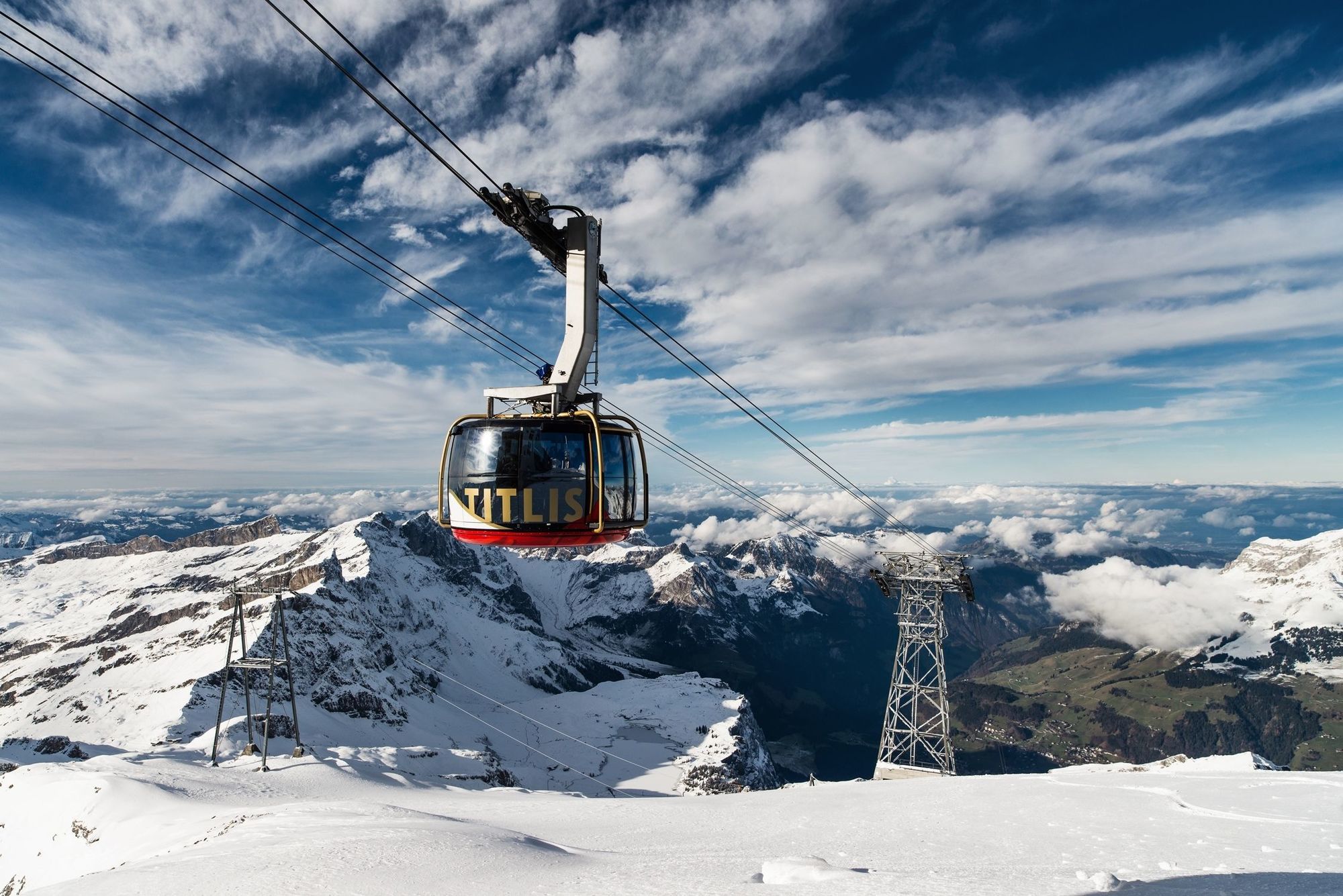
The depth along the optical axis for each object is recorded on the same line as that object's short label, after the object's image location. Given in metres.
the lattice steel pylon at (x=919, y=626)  39.66
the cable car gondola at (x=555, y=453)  13.57
